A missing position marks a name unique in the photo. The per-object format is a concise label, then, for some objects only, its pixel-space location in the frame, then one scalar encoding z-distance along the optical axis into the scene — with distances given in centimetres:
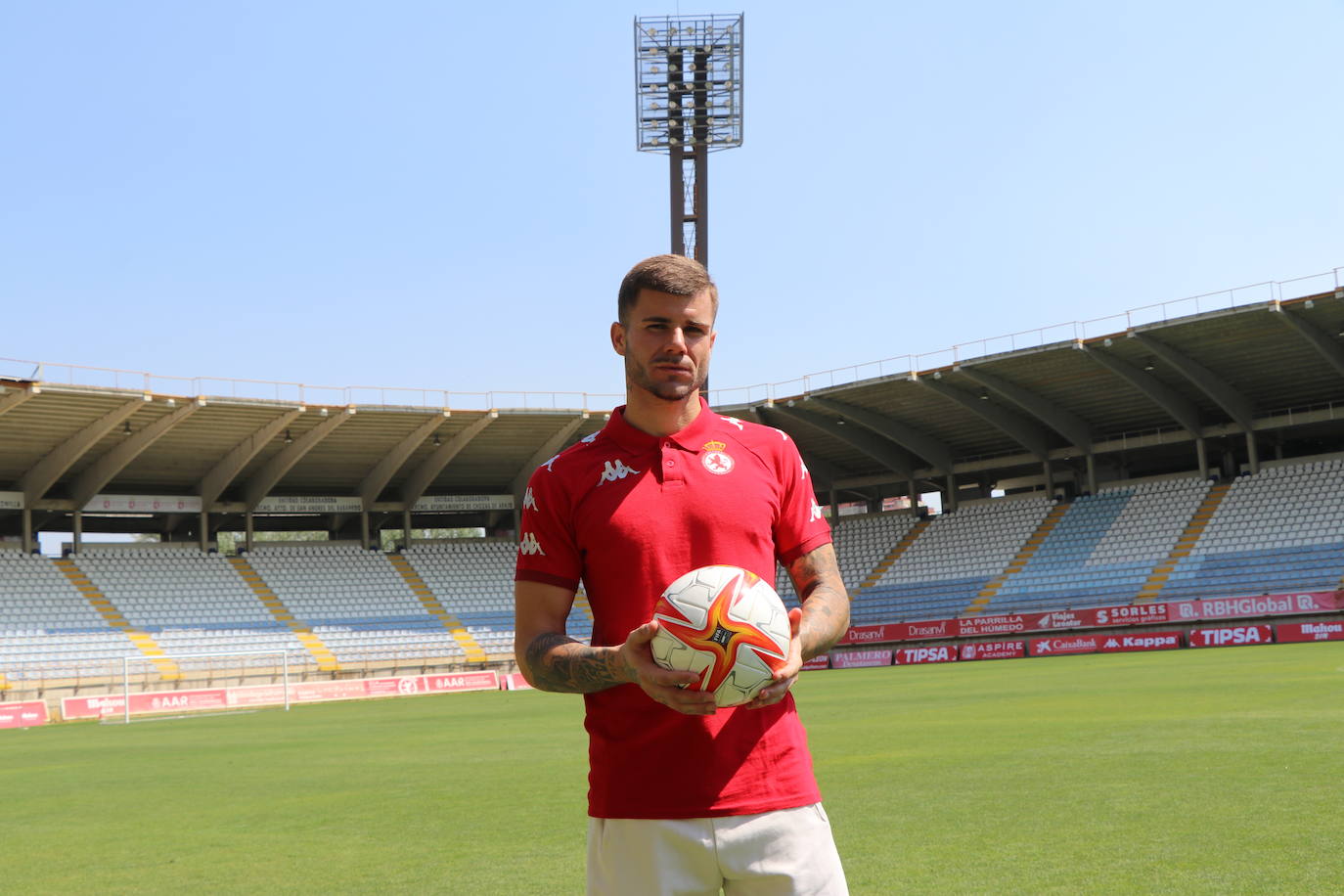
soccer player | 305
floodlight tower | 5494
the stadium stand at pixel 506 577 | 4216
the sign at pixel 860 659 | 4484
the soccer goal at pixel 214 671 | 4088
